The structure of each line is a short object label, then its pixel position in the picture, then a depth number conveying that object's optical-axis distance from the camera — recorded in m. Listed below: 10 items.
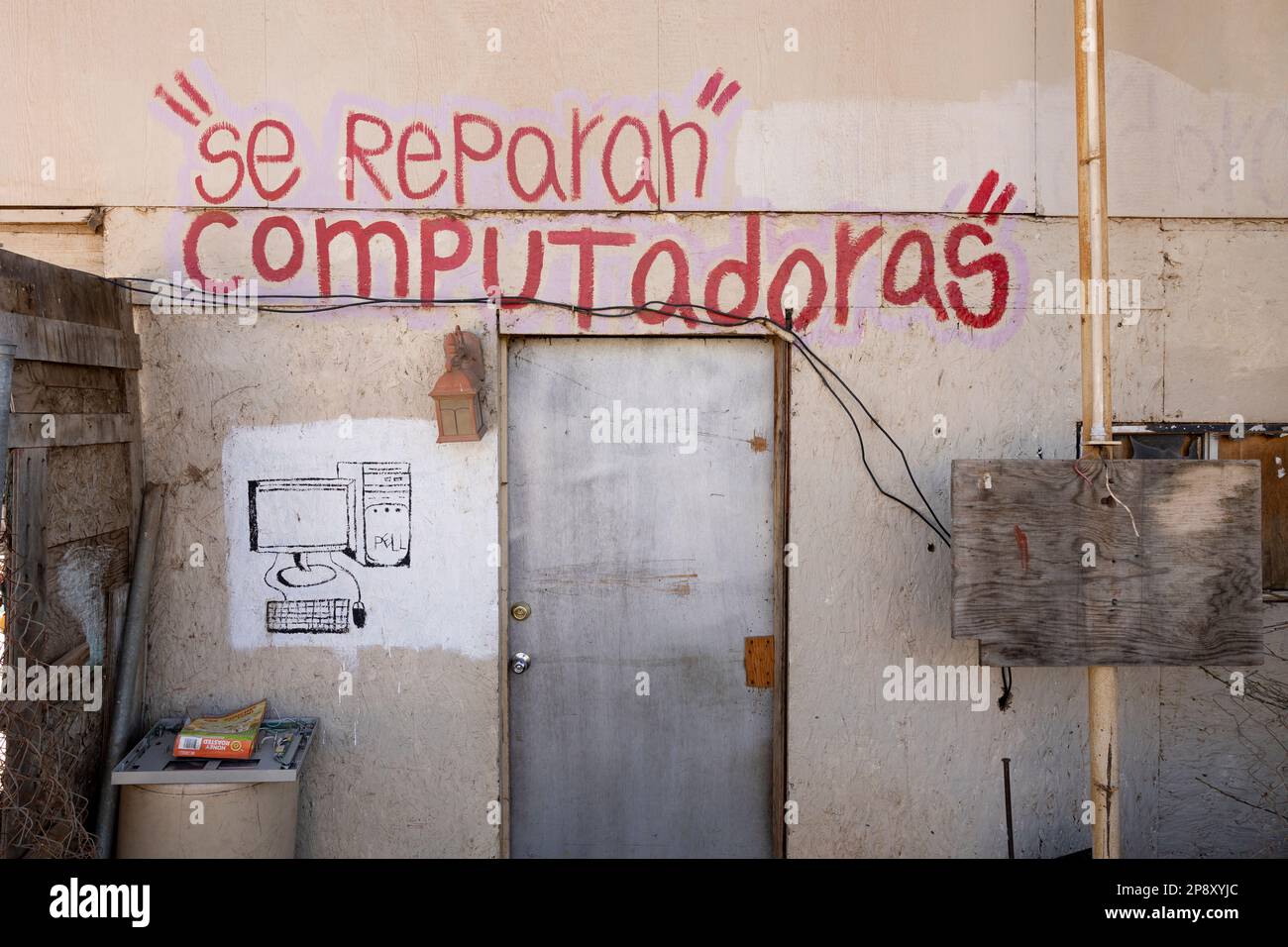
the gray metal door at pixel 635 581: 3.49
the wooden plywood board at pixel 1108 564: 2.88
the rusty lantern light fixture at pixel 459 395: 3.12
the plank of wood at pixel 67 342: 2.61
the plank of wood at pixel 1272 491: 3.47
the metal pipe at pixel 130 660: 3.01
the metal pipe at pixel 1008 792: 3.45
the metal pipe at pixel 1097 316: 2.93
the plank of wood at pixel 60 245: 3.33
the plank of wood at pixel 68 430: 2.64
